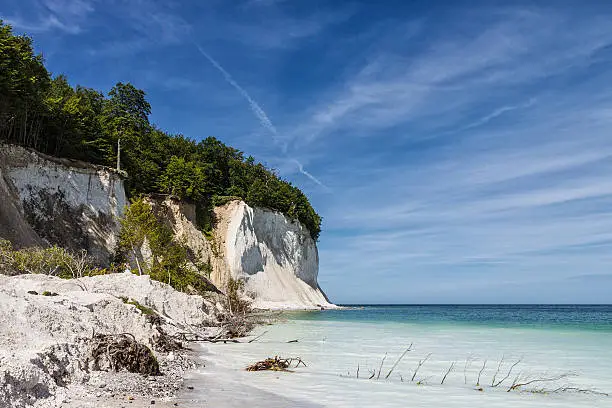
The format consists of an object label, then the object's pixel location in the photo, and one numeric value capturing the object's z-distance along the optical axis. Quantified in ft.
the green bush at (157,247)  102.32
